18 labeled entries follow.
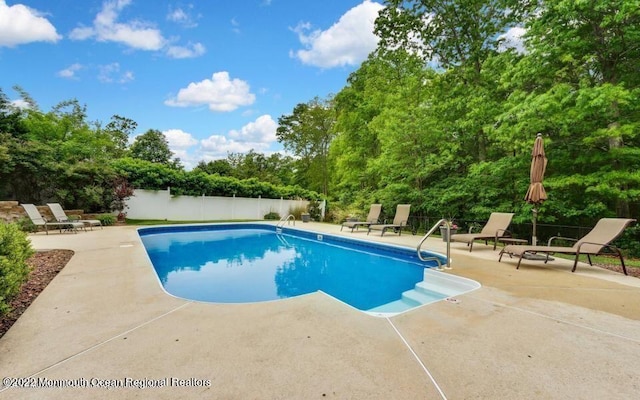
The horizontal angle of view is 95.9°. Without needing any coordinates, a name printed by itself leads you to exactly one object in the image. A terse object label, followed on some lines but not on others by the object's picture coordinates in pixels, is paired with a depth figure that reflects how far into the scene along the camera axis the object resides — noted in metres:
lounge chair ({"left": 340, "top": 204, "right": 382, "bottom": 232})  11.06
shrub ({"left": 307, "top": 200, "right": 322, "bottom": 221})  18.42
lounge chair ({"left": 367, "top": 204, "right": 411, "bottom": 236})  10.43
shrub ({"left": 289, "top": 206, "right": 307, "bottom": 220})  18.21
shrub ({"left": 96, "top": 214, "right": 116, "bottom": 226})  11.89
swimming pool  4.77
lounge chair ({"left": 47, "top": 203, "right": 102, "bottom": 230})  9.81
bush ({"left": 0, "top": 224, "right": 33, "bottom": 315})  2.61
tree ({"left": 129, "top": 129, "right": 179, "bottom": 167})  32.41
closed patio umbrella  5.84
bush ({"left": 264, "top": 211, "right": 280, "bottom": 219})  18.14
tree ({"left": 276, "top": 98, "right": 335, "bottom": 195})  24.72
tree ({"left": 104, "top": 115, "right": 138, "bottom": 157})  30.58
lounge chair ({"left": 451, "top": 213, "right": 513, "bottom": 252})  7.05
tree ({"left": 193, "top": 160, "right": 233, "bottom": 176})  30.20
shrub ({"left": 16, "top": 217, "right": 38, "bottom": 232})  9.52
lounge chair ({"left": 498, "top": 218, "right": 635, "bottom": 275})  4.88
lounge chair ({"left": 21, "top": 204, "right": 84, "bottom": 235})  9.25
